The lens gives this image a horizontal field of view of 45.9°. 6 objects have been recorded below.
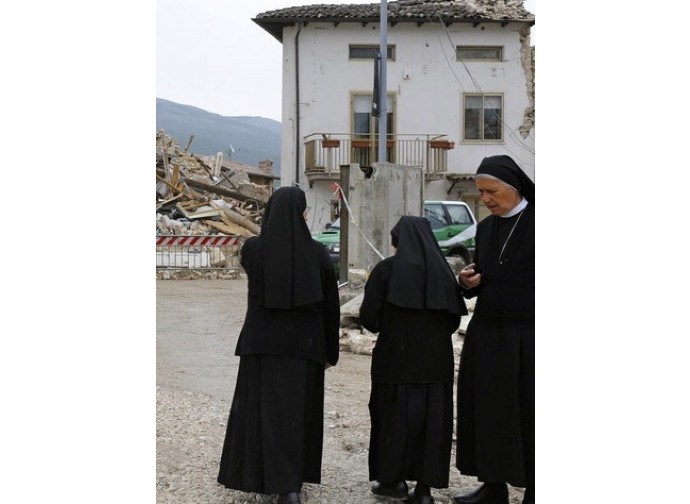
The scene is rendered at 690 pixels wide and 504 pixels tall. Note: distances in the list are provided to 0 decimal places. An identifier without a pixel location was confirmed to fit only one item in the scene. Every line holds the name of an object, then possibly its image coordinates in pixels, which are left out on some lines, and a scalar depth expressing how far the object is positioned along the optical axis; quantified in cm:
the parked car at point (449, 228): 1461
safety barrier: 1583
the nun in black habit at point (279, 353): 395
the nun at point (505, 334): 380
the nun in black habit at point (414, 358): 406
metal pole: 1182
